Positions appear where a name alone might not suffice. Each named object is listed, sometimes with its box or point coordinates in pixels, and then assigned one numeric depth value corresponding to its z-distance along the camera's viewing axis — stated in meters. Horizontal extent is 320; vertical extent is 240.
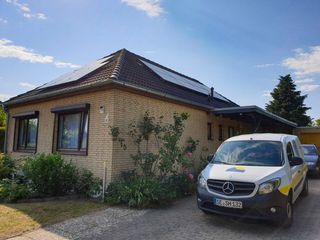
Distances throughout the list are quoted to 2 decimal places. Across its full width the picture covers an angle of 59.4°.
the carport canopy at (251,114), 12.73
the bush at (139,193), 7.53
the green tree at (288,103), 31.20
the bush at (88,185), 8.63
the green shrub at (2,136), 19.80
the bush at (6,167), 10.75
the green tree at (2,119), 24.83
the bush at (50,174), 8.54
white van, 5.37
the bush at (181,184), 8.93
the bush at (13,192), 8.09
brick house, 9.18
